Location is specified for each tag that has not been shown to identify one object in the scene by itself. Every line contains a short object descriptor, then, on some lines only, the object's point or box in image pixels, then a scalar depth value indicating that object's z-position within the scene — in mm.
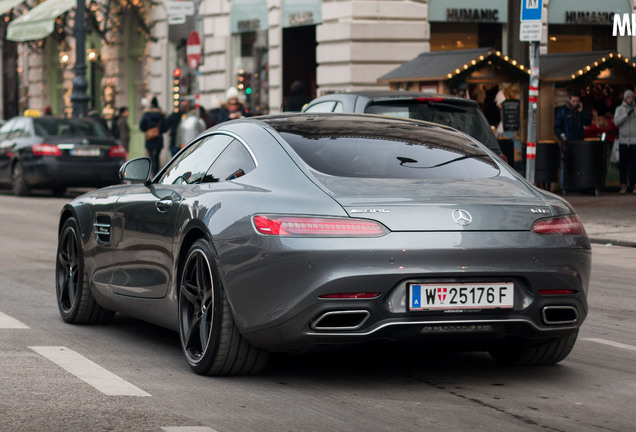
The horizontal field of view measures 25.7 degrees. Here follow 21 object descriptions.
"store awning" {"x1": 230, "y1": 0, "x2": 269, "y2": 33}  30703
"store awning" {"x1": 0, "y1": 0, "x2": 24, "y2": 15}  41359
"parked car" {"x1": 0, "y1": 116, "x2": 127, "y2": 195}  25516
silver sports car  6180
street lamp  30297
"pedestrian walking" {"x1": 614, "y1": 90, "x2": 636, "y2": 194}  23484
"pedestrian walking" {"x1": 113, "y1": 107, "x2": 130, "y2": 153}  35781
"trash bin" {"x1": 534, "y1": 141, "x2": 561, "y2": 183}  23531
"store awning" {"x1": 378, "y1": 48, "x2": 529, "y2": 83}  21844
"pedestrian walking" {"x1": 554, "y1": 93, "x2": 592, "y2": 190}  23266
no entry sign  25766
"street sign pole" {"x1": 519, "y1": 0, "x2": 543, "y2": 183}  16375
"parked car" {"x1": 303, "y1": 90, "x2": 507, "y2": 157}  13594
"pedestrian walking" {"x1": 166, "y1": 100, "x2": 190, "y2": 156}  28609
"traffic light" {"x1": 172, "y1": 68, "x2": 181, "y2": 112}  35281
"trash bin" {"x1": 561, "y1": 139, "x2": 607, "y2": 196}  23234
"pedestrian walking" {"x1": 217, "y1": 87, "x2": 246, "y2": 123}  24375
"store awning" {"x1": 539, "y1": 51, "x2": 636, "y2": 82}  23422
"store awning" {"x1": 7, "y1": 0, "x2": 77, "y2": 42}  36281
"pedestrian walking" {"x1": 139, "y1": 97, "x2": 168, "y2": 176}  29672
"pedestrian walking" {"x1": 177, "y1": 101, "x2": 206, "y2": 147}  26750
